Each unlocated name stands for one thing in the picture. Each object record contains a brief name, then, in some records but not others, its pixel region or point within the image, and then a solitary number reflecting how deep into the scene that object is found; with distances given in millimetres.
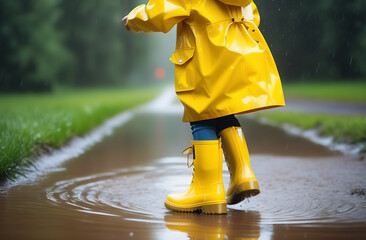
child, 4141
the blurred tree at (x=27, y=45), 41188
